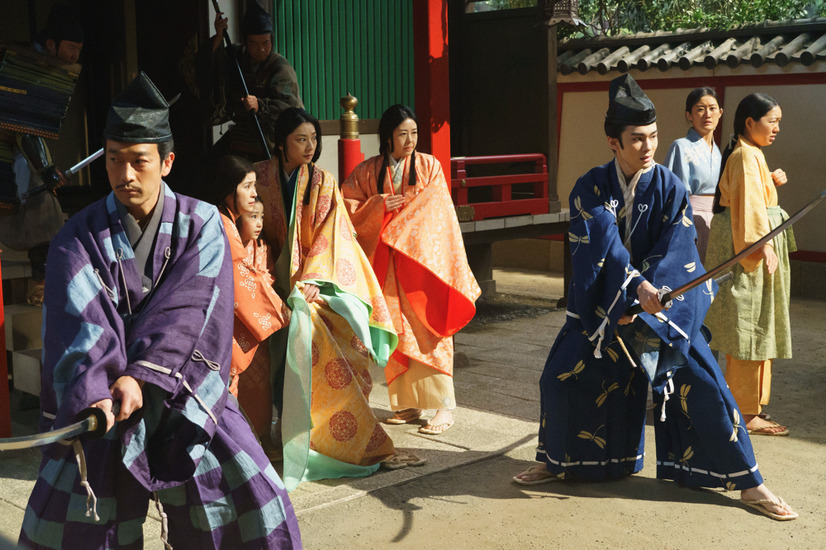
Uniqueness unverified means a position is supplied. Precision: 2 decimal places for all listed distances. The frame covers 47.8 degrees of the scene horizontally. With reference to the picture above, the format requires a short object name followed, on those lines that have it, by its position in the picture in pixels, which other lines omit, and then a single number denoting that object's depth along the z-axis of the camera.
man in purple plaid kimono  2.58
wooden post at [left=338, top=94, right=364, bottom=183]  6.16
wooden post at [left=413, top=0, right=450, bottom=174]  7.75
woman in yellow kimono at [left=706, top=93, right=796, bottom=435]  5.25
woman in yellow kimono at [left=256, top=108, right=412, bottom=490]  4.53
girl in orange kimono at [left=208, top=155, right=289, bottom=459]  4.47
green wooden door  7.25
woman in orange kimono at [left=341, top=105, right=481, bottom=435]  5.45
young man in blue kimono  4.14
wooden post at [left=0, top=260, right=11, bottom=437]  4.89
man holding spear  6.19
